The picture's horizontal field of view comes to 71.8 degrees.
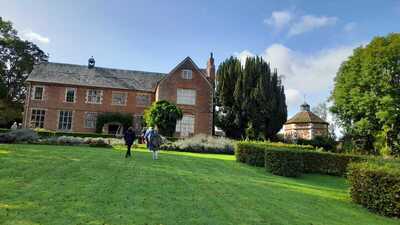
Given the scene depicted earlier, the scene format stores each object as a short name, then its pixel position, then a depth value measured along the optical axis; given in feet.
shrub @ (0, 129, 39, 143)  60.64
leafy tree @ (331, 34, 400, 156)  92.38
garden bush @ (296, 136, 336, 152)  106.73
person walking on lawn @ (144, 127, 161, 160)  44.06
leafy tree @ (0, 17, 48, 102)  134.41
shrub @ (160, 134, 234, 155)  70.33
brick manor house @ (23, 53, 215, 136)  105.70
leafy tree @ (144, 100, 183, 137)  86.74
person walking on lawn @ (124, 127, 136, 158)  46.33
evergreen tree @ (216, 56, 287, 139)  105.19
